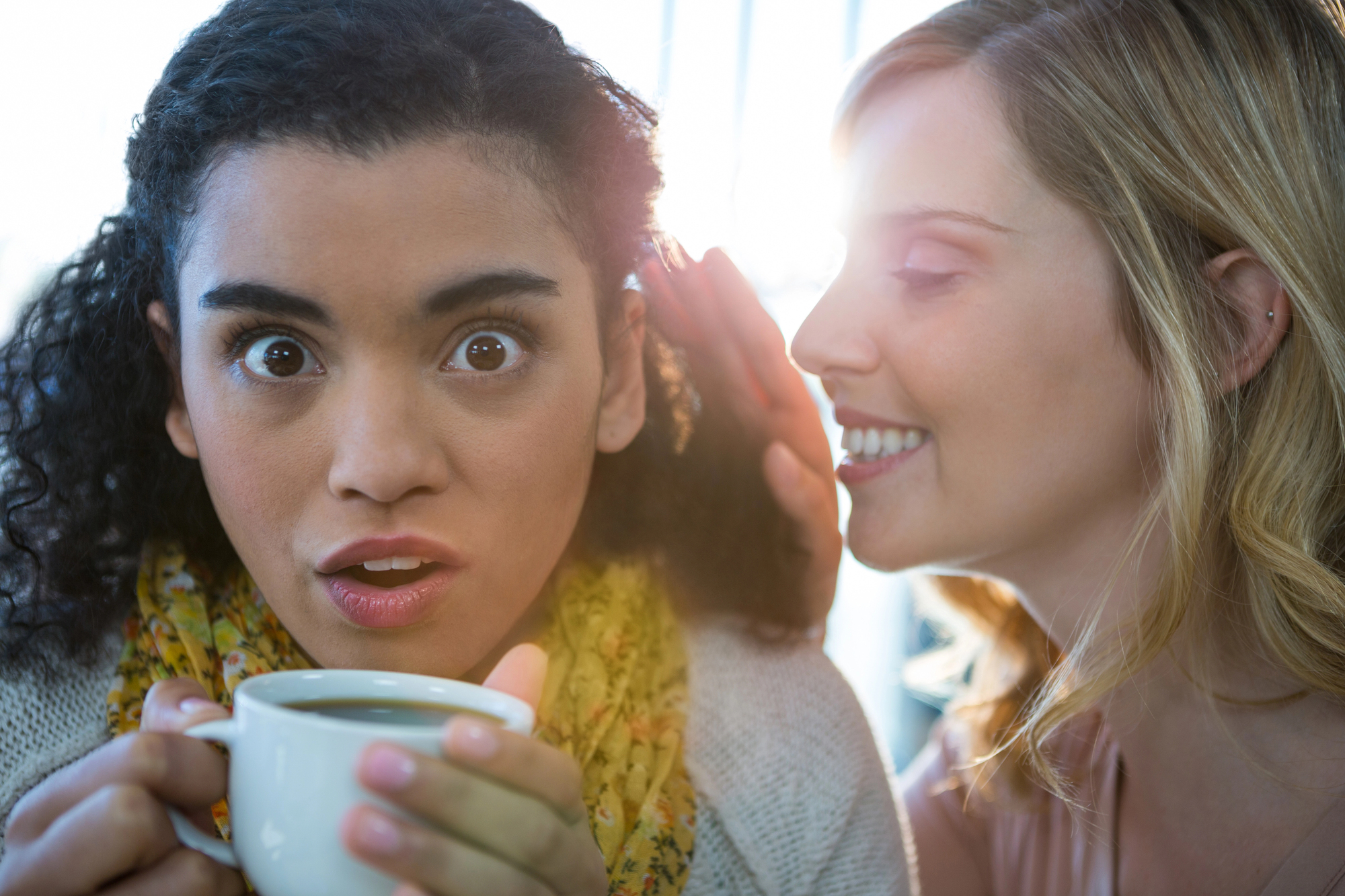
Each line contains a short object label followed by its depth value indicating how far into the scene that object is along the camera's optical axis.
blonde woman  0.94
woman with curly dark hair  0.54
